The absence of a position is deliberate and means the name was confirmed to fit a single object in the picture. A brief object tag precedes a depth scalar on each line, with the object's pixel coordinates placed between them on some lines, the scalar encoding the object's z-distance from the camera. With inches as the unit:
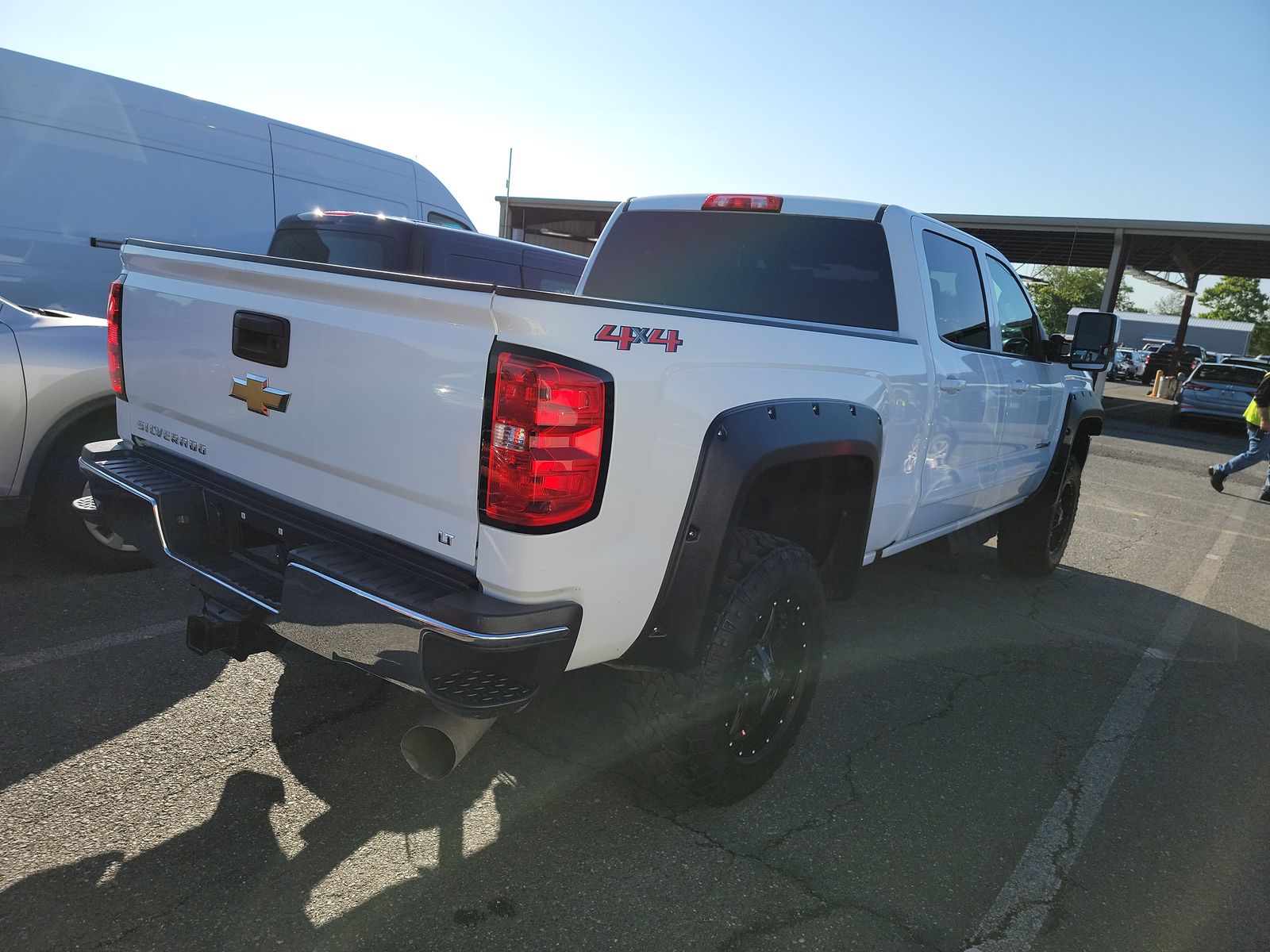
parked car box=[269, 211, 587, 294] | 230.8
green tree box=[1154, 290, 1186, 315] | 4100.4
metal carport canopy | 903.1
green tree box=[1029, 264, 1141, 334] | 2997.0
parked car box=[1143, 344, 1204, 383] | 1403.8
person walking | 393.4
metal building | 2461.9
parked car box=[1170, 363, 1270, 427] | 785.6
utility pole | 1272.1
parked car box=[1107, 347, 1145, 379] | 1716.3
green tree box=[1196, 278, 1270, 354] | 3316.9
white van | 212.5
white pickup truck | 81.5
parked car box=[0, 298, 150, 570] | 152.6
